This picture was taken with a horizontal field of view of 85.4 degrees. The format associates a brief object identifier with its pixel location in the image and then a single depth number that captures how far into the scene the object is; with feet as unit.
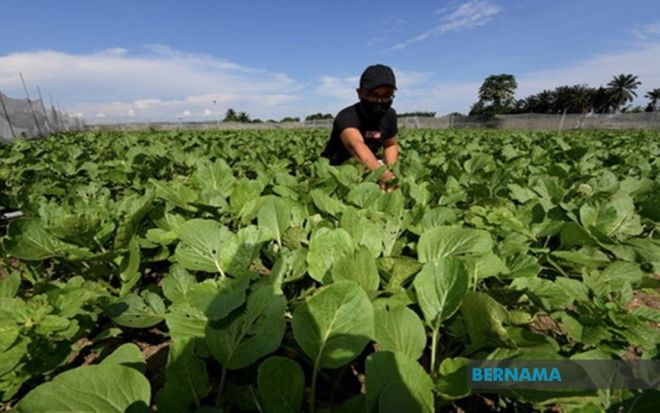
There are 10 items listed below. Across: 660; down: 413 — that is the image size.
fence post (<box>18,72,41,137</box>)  65.51
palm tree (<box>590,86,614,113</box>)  238.07
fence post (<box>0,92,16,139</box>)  54.06
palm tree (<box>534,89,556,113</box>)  263.29
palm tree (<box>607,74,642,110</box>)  229.04
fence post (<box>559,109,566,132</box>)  111.55
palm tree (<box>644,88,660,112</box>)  240.94
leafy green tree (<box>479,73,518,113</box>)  249.34
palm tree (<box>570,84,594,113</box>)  243.81
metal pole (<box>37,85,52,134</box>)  74.08
